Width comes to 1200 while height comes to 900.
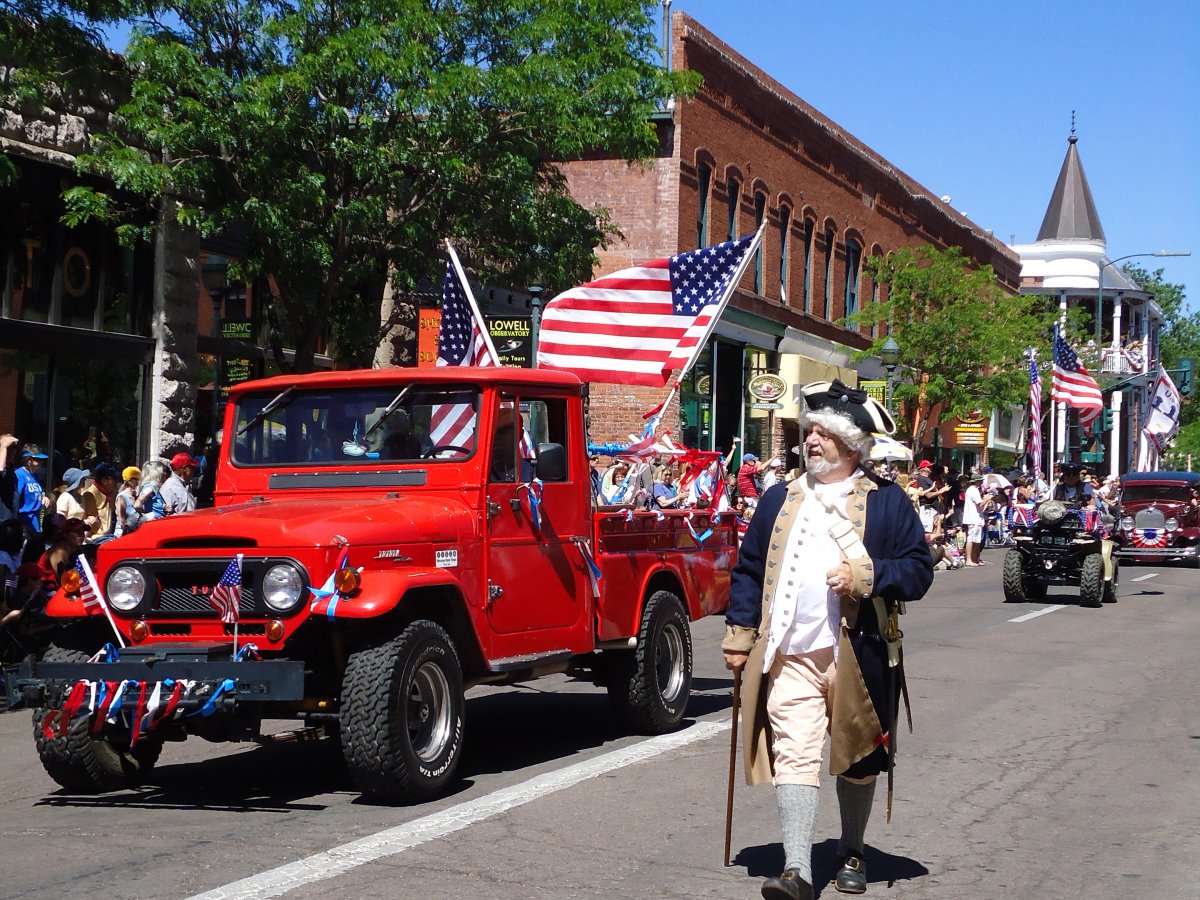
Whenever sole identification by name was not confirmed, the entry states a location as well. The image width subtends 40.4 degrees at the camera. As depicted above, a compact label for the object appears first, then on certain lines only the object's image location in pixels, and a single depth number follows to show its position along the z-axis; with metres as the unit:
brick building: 32.94
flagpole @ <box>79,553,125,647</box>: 7.88
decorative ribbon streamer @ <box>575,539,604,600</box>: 9.37
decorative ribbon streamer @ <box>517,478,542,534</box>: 8.99
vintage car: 31.95
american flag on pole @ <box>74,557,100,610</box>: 7.91
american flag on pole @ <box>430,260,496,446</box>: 14.11
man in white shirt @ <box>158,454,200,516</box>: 16.17
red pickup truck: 7.43
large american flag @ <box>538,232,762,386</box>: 12.88
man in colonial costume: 5.93
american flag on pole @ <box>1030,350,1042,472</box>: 39.38
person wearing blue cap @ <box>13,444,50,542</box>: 14.06
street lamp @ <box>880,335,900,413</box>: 31.00
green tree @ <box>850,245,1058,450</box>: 41.09
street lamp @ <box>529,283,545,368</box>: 21.14
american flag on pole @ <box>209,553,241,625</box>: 7.63
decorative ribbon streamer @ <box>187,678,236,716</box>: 7.18
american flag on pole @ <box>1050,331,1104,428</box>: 39.25
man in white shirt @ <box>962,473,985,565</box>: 30.97
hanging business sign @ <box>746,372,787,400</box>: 35.62
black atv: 21.91
